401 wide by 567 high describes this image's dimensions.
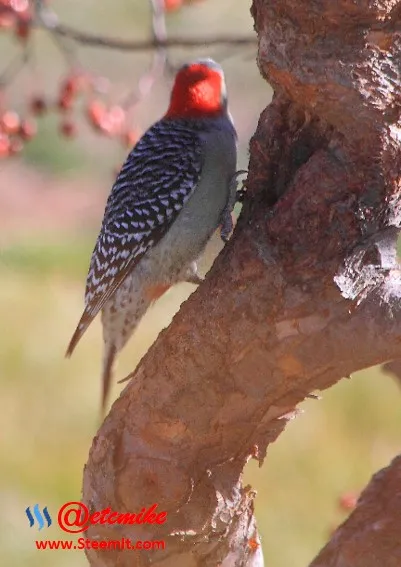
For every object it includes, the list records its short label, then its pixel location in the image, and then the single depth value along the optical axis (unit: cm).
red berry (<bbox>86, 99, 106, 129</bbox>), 1059
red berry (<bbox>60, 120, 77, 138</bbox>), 1057
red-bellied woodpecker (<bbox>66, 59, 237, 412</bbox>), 870
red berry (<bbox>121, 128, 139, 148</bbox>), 1066
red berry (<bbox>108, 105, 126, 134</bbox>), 1065
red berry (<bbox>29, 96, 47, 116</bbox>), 1041
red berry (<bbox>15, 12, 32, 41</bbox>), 930
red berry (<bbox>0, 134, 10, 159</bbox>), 977
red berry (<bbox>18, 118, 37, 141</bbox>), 1019
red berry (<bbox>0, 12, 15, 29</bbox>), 914
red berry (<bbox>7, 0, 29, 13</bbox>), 916
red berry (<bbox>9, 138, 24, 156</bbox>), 1007
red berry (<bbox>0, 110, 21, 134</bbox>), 1007
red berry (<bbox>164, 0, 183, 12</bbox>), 1048
